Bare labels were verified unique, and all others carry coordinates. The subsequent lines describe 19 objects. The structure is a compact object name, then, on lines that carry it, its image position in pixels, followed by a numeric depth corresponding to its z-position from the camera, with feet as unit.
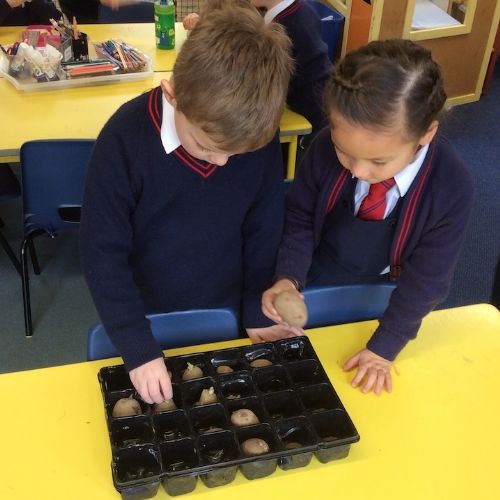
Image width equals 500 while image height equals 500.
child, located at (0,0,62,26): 8.94
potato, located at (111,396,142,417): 2.75
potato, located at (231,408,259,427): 2.71
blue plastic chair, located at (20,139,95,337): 5.10
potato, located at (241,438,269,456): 2.57
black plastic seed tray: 2.51
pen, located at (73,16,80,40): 6.65
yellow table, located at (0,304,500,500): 2.58
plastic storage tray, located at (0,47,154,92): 6.24
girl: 2.93
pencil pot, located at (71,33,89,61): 6.68
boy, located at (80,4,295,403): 2.63
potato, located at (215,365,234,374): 3.02
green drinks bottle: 7.15
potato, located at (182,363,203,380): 2.96
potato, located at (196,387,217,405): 2.82
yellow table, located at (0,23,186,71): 7.27
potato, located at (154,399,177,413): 2.78
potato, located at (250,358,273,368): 3.04
